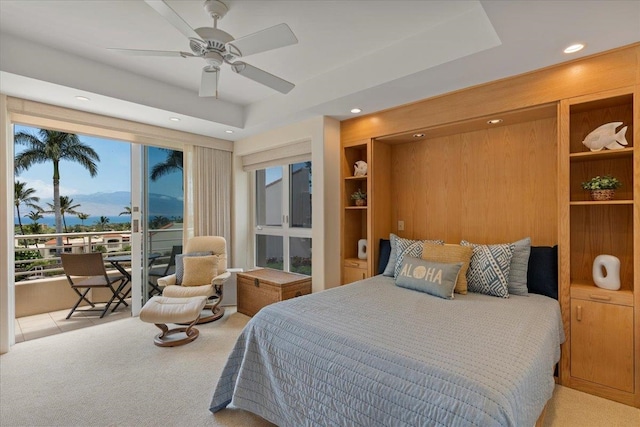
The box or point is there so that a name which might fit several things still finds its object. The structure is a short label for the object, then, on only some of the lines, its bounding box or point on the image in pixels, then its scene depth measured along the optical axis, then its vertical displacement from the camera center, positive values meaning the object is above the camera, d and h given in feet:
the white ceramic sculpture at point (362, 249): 11.80 -1.44
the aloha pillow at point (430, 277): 7.71 -1.74
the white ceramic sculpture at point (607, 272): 6.92 -1.46
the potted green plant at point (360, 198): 11.72 +0.56
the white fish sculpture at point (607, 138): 6.81 +1.66
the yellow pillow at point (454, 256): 8.07 -1.25
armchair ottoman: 9.14 -3.07
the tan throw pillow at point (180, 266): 12.00 -2.09
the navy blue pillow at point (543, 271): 7.70 -1.59
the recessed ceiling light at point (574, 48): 6.46 +3.54
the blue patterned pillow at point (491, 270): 7.76 -1.57
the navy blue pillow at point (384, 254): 10.67 -1.51
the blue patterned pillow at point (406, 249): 9.40 -1.19
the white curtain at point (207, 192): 13.84 +1.06
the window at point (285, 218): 13.53 -0.23
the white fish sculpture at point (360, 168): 11.64 +1.72
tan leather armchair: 11.14 -2.46
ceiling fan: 5.32 +3.33
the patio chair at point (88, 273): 11.97 -2.33
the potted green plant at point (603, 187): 6.99 +0.54
